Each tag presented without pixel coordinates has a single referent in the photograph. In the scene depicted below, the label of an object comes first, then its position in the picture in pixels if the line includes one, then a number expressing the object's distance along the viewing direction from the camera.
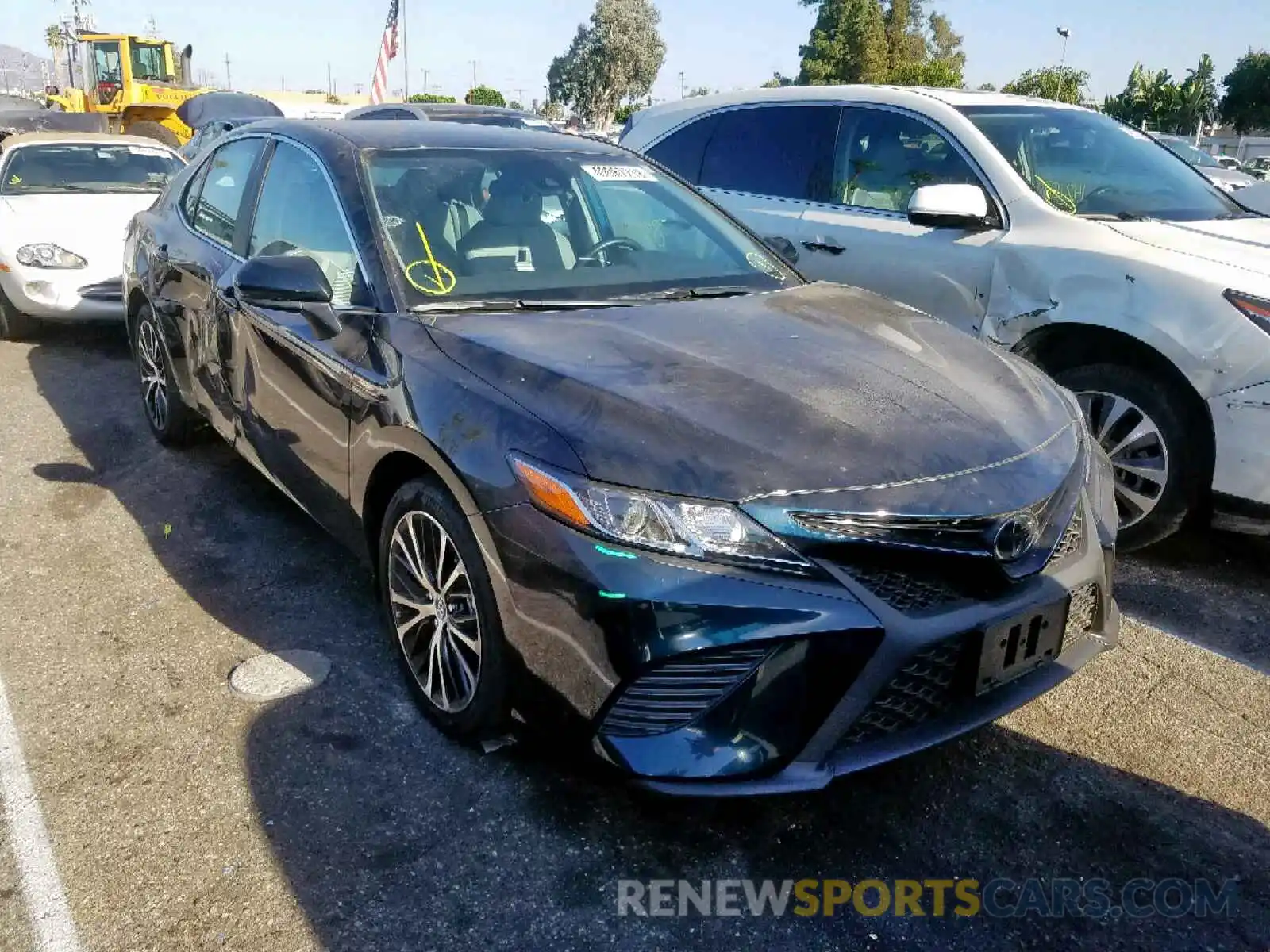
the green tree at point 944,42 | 73.50
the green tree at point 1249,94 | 59.81
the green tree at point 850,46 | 52.62
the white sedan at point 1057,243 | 3.68
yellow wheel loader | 21.31
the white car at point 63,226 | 7.13
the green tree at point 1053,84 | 57.12
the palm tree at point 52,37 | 79.81
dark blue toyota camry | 2.13
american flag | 21.41
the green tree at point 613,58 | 56.41
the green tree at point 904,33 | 57.06
